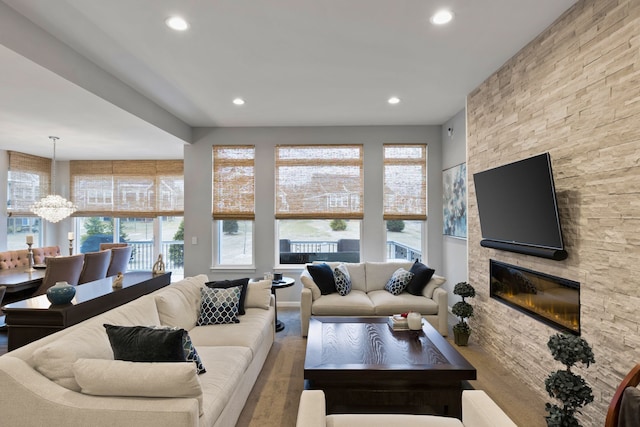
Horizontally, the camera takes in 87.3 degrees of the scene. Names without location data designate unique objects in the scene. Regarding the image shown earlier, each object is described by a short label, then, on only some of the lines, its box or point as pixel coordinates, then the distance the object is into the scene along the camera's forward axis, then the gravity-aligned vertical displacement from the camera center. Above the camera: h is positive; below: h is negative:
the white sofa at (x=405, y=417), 1.57 -0.94
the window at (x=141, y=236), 7.04 -0.28
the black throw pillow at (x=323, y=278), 4.41 -0.74
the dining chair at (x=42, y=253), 5.62 -0.52
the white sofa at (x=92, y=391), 1.59 -0.83
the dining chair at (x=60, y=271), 4.11 -0.60
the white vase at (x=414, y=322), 3.20 -0.96
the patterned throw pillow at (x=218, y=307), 3.21 -0.82
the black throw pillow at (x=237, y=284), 3.46 -0.66
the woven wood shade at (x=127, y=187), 6.93 +0.74
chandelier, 5.13 +0.24
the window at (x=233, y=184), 5.61 +0.64
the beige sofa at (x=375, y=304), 4.09 -1.01
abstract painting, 4.55 +0.30
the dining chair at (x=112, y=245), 6.14 -0.40
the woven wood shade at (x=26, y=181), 6.18 +0.82
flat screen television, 2.45 +0.11
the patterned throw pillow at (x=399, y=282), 4.41 -0.80
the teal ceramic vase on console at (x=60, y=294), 2.72 -0.57
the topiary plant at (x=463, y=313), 3.79 -1.04
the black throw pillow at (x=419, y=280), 4.34 -0.76
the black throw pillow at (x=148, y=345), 1.83 -0.68
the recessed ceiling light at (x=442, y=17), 2.43 +1.51
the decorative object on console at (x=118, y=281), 3.61 -0.64
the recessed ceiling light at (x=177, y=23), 2.50 +1.52
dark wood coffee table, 2.37 -1.10
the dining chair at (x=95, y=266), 4.72 -0.63
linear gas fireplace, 2.45 -0.63
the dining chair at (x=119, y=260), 5.49 -0.62
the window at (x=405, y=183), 5.53 +0.64
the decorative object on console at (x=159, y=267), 4.43 -0.59
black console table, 2.66 -0.75
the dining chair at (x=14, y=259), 5.01 -0.56
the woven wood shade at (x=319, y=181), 5.55 +0.67
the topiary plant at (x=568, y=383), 1.99 -0.98
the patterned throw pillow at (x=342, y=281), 4.43 -0.79
